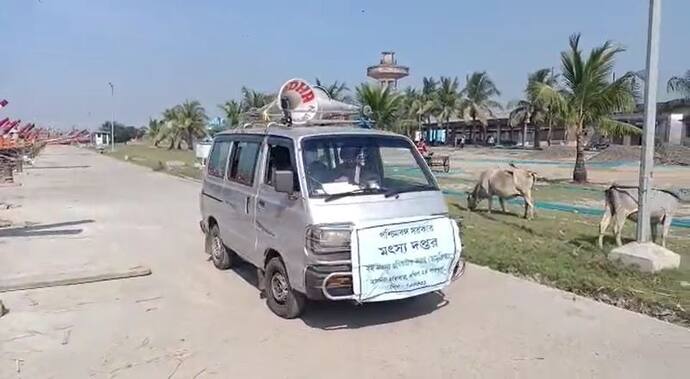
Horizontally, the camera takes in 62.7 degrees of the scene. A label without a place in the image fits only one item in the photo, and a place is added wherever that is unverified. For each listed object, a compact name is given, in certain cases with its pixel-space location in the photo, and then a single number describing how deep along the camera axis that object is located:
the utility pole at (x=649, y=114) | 6.96
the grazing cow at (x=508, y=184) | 11.79
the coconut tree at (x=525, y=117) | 50.70
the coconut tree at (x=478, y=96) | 64.94
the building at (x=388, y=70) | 84.81
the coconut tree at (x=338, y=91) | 28.66
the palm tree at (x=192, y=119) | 68.50
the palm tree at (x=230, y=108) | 51.38
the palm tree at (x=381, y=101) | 27.28
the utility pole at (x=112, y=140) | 72.38
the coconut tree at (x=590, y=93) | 20.33
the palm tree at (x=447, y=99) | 65.69
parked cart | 27.88
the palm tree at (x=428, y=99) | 67.00
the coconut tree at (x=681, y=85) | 38.12
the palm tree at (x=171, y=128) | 70.12
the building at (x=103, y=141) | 71.43
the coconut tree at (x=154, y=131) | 78.49
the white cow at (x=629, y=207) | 7.84
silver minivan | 4.98
